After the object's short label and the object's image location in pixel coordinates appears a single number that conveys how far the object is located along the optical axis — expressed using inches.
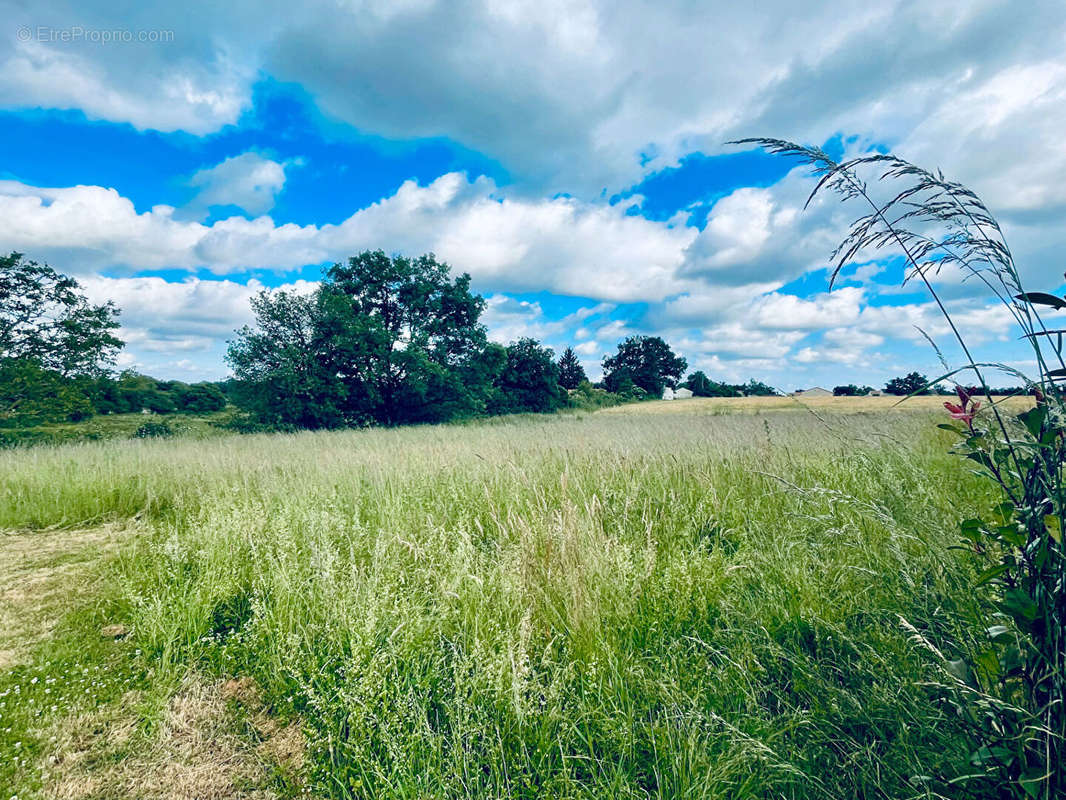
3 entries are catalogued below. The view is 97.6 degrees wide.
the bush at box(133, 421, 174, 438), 634.8
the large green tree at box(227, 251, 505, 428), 727.1
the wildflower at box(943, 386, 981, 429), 58.9
